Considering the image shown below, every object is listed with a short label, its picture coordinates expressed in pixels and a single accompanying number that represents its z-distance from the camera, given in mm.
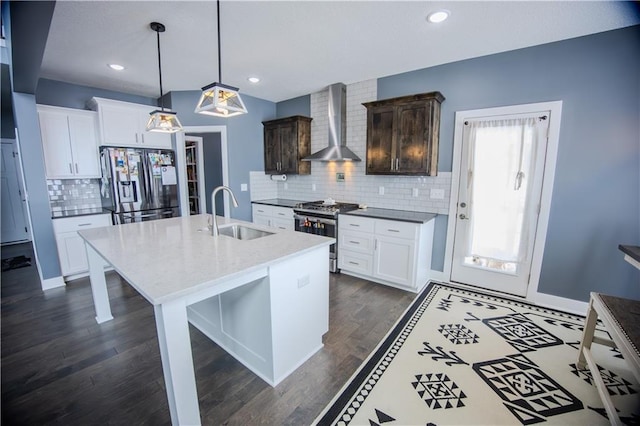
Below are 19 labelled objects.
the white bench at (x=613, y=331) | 1323
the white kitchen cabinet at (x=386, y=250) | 3087
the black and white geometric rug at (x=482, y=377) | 1566
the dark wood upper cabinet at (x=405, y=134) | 3148
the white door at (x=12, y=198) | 5227
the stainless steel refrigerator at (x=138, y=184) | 3697
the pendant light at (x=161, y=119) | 2367
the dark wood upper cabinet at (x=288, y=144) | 4406
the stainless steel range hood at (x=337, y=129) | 3838
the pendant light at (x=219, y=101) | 1759
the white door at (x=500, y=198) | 2791
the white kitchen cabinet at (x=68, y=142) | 3422
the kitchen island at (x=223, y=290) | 1260
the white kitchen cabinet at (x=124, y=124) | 3672
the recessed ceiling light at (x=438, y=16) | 2113
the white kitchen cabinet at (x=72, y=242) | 3355
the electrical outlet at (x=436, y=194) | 3350
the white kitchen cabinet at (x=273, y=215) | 4191
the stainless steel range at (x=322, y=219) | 3623
